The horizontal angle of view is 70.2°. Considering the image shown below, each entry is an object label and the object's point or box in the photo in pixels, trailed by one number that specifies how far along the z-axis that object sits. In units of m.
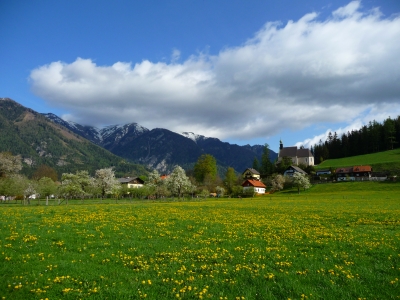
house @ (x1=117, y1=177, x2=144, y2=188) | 186.23
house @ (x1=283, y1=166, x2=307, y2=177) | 153.38
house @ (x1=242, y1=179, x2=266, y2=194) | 143.07
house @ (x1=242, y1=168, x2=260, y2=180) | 179.25
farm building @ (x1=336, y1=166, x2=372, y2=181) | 141.16
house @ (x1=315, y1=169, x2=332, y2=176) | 160.12
